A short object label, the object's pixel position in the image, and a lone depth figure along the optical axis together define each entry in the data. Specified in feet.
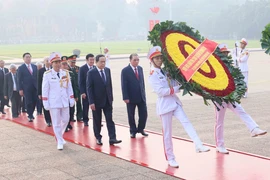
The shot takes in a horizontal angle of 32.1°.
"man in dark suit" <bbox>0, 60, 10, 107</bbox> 48.44
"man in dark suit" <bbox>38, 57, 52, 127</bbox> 36.81
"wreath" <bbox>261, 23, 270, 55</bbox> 19.27
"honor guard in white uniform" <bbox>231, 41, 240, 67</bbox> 52.25
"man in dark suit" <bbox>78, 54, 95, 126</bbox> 36.29
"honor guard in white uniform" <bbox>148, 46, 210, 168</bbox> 22.88
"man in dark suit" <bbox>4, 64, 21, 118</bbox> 45.16
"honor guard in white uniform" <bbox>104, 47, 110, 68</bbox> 67.37
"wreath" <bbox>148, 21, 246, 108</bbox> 21.88
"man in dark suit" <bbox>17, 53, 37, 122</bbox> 41.94
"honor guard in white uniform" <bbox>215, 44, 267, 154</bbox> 23.24
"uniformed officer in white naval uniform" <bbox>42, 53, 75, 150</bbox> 29.96
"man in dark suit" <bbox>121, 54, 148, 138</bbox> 31.76
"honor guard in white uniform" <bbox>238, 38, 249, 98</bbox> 51.58
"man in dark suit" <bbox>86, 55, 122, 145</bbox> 29.68
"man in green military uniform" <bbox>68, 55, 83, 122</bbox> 39.00
